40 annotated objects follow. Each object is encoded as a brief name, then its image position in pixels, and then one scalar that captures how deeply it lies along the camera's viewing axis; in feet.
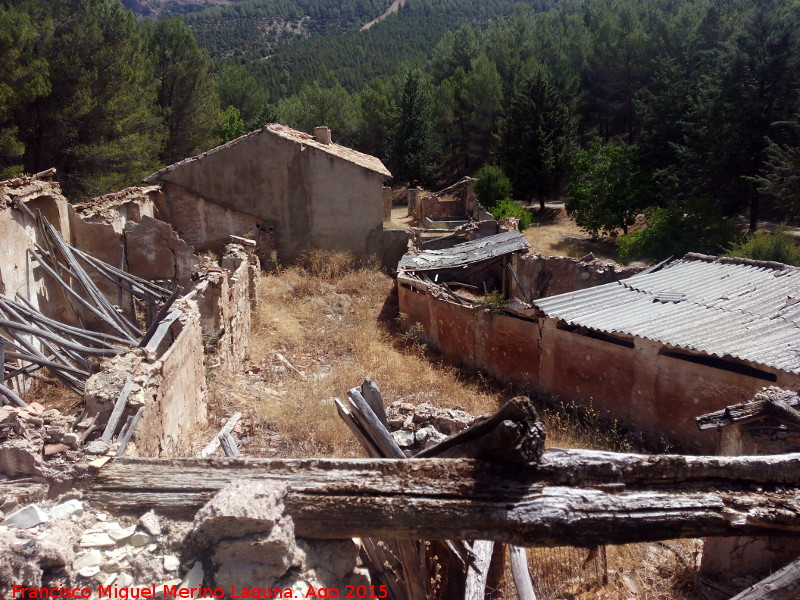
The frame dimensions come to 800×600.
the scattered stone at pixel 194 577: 10.16
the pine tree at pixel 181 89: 86.74
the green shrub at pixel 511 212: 80.79
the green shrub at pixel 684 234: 66.03
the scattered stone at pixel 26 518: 10.84
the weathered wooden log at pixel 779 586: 12.12
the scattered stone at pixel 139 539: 10.73
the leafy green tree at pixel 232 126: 115.58
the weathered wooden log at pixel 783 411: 17.02
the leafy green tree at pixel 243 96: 137.49
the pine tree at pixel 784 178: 61.77
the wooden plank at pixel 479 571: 14.71
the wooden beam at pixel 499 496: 10.96
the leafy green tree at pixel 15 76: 50.29
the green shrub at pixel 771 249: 52.39
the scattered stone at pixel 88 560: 10.26
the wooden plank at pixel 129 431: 16.52
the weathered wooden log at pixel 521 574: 15.53
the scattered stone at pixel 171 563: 10.36
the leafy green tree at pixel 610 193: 82.79
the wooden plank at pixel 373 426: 15.87
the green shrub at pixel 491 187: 93.40
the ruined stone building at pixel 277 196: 59.26
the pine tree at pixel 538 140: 103.65
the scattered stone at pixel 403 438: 21.80
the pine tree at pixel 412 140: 122.72
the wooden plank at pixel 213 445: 22.18
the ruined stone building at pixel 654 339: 27.96
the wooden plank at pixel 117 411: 16.95
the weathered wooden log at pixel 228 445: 19.54
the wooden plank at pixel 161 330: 23.68
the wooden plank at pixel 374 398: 17.37
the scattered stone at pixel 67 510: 11.20
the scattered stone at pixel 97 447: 14.42
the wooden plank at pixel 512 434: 10.81
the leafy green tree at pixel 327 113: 143.64
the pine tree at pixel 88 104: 58.13
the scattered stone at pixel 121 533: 10.75
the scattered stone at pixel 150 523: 10.81
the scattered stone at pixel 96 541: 10.64
